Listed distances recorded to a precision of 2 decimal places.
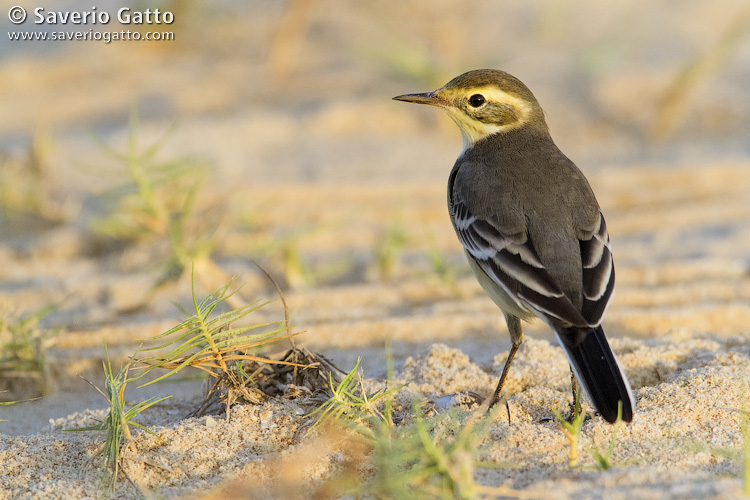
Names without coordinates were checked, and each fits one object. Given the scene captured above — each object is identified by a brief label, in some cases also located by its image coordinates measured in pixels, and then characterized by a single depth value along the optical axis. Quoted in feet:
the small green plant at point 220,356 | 22.86
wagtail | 22.93
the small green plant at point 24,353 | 28.43
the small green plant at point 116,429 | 20.77
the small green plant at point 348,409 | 21.52
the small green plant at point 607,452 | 18.89
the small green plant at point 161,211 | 33.50
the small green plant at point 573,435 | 19.34
